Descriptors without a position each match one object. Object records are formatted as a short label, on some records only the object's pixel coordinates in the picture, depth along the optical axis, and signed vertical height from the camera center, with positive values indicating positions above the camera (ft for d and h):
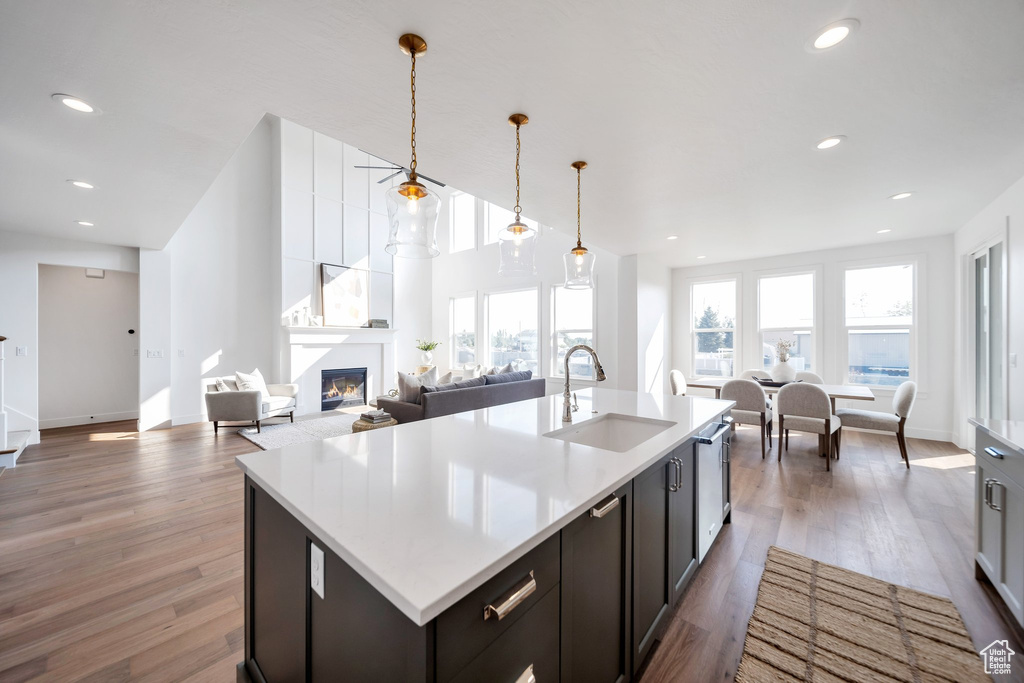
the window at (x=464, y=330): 27.45 +0.71
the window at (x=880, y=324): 16.38 +0.61
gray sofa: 13.42 -2.32
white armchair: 16.63 -2.89
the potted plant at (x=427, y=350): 26.40 -0.69
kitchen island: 2.38 -1.67
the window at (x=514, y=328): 24.20 +0.74
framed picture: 22.89 +2.72
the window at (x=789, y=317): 18.44 +1.08
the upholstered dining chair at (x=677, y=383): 16.71 -1.92
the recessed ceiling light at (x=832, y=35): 5.02 +4.10
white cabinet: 5.23 -2.70
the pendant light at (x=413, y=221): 6.37 +2.09
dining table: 13.45 -1.96
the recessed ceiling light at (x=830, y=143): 7.95 +4.10
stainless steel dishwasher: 6.53 -2.63
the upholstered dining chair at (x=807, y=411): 12.45 -2.43
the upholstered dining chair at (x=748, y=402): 13.91 -2.31
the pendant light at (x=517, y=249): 8.52 +2.07
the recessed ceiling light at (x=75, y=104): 6.69 +4.24
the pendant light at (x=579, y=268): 9.57 +1.80
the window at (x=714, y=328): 20.65 +0.61
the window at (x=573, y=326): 21.81 +0.81
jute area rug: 4.86 -4.18
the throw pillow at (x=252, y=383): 17.63 -1.95
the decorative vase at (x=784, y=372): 15.80 -1.38
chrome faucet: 6.46 -1.08
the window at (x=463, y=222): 27.73 +8.66
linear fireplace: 22.70 -2.88
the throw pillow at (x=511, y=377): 16.03 -1.62
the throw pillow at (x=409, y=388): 14.15 -1.78
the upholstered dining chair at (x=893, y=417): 12.60 -2.73
